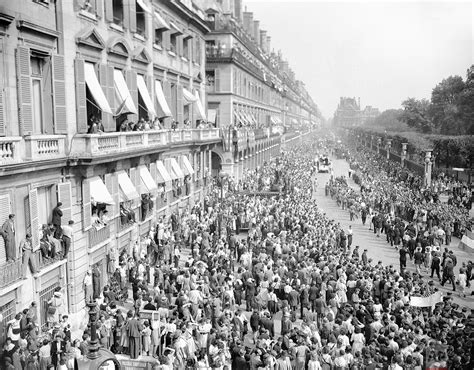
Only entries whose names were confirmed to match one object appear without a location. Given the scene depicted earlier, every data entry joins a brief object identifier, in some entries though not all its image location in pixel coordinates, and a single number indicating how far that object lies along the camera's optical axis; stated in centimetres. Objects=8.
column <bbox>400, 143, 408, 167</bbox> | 6656
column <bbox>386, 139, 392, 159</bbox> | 7933
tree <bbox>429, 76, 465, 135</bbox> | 7931
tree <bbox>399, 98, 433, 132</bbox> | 11474
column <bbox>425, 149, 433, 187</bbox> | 4722
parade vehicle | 7431
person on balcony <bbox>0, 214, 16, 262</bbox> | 1519
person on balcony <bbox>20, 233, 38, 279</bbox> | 1608
